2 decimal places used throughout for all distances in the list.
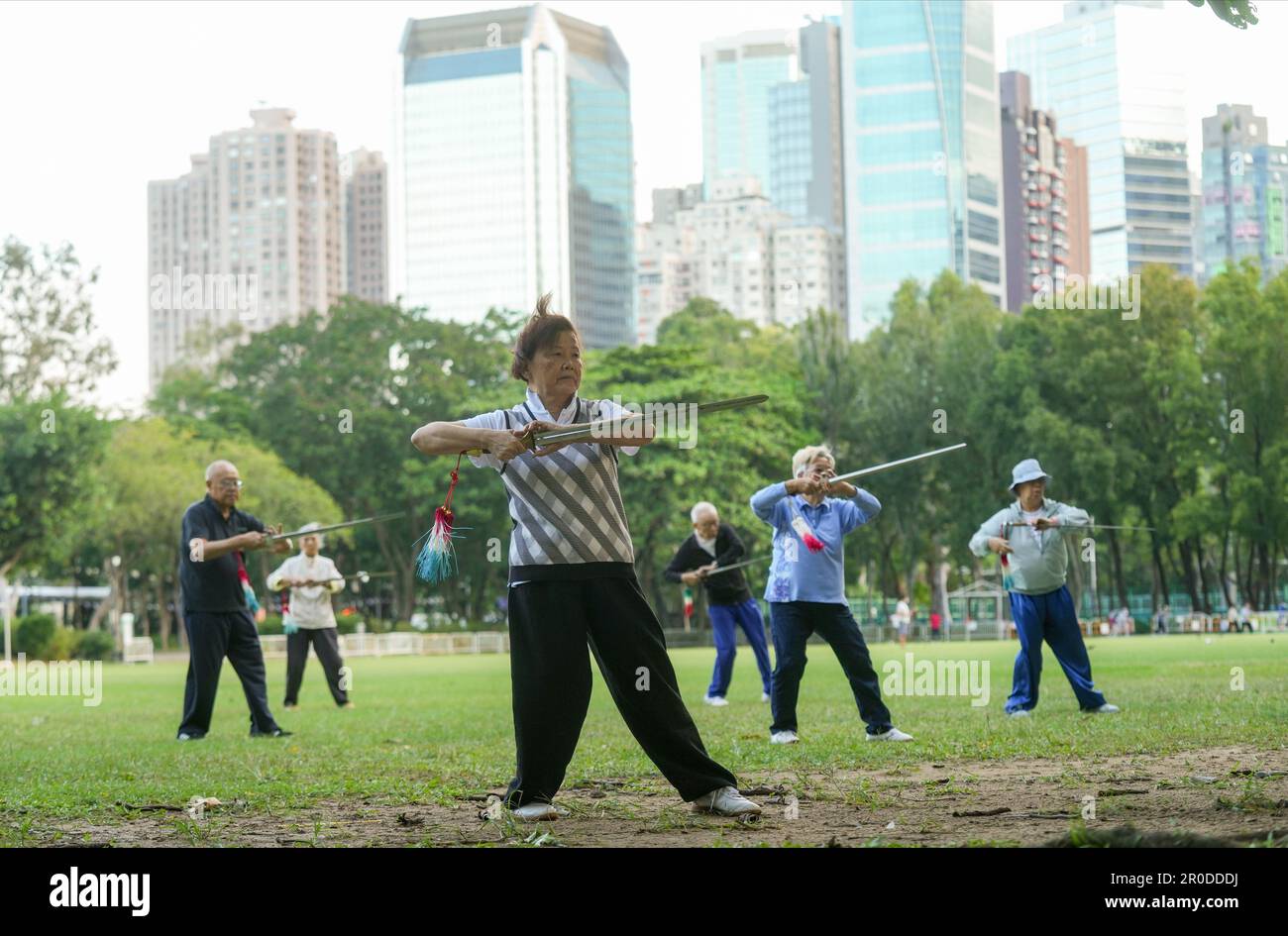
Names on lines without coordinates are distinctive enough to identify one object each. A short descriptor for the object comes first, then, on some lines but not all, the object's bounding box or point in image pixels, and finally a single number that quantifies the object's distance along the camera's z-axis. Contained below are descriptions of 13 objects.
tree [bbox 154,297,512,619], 62.12
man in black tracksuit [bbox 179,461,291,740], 12.84
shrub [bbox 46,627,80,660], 44.88
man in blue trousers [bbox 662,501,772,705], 16.62
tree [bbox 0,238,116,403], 50.53
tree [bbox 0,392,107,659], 39.19
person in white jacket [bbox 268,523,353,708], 17.44
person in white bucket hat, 12.65
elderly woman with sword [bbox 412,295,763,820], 6.76
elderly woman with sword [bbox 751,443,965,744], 10.71
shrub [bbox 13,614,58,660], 44.28
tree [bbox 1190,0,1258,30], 7.03
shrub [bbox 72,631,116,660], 46.22
